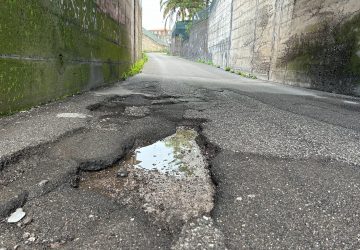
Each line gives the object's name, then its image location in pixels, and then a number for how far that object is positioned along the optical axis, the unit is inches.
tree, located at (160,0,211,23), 1242.6
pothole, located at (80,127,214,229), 67.1
